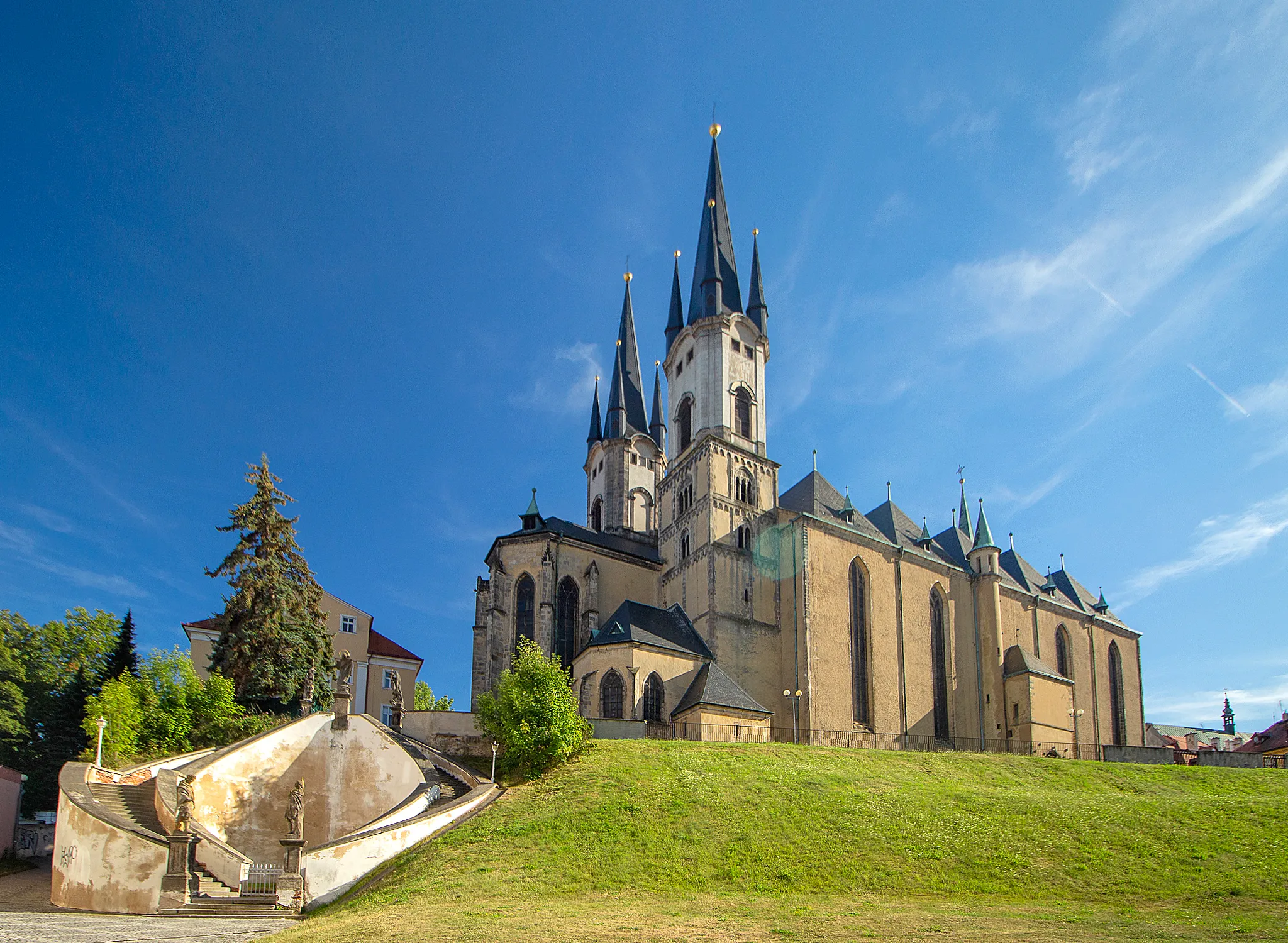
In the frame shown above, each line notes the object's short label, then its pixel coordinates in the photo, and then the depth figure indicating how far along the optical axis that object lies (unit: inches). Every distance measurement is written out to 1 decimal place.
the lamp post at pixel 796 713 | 1689.2
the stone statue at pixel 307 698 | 1263.5
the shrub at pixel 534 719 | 1189.7
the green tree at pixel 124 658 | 1619.1
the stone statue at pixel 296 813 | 927.7
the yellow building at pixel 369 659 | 1927.9
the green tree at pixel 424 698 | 1873.8
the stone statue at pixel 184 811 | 882.8
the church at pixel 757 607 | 1663.4
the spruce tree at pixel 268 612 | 1423.5
